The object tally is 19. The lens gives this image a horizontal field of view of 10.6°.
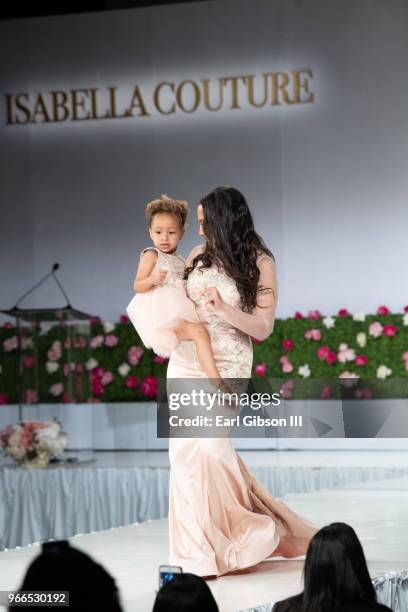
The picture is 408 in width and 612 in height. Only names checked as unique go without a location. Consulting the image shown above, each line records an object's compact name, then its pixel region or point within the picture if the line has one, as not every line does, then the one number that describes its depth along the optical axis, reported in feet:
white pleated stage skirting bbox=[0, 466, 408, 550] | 46.34
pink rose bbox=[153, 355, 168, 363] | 58.06
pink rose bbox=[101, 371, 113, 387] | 58.30
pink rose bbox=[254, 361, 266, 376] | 56.05
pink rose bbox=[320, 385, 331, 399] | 56.59
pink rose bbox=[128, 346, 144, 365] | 58.21
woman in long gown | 24.58
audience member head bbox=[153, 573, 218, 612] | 12.82
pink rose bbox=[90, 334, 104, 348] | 58.40
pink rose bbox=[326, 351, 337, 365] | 55.80
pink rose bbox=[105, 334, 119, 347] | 58.21
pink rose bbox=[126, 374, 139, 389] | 58.21
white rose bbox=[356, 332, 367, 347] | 55.36
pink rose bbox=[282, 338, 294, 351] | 56.23
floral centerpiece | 47.98
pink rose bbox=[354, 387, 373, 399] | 54.10
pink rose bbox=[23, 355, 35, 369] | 53.01
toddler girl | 24.76
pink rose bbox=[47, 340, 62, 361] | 51.44
